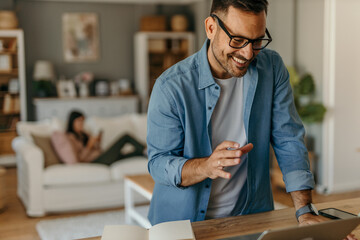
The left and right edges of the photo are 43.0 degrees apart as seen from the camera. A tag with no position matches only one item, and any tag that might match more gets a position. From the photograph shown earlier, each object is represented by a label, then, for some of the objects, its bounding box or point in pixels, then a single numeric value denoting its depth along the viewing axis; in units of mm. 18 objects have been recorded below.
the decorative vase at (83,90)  7258
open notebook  1134
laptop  979
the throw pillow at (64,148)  4559
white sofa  4281
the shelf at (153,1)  7604
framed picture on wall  7422
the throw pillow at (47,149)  4484
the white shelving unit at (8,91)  6629
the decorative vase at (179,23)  7660
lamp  6875
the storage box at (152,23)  7547
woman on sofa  4578
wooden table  1288
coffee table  3674
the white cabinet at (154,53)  7460
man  1337
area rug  3773
